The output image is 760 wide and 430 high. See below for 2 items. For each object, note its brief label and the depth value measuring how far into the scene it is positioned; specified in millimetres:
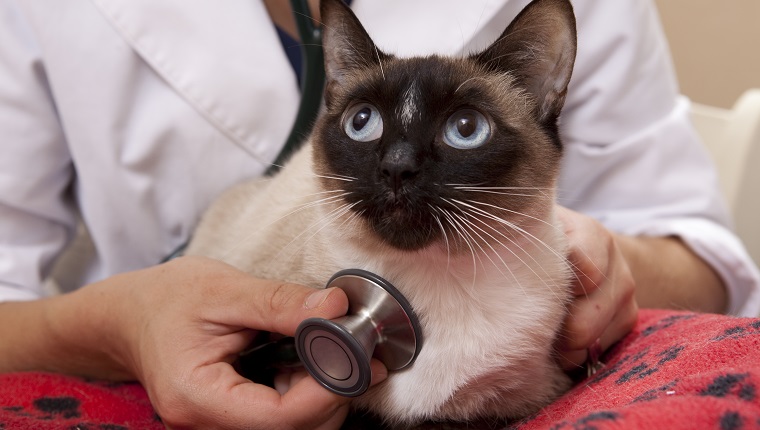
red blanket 359
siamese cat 429
